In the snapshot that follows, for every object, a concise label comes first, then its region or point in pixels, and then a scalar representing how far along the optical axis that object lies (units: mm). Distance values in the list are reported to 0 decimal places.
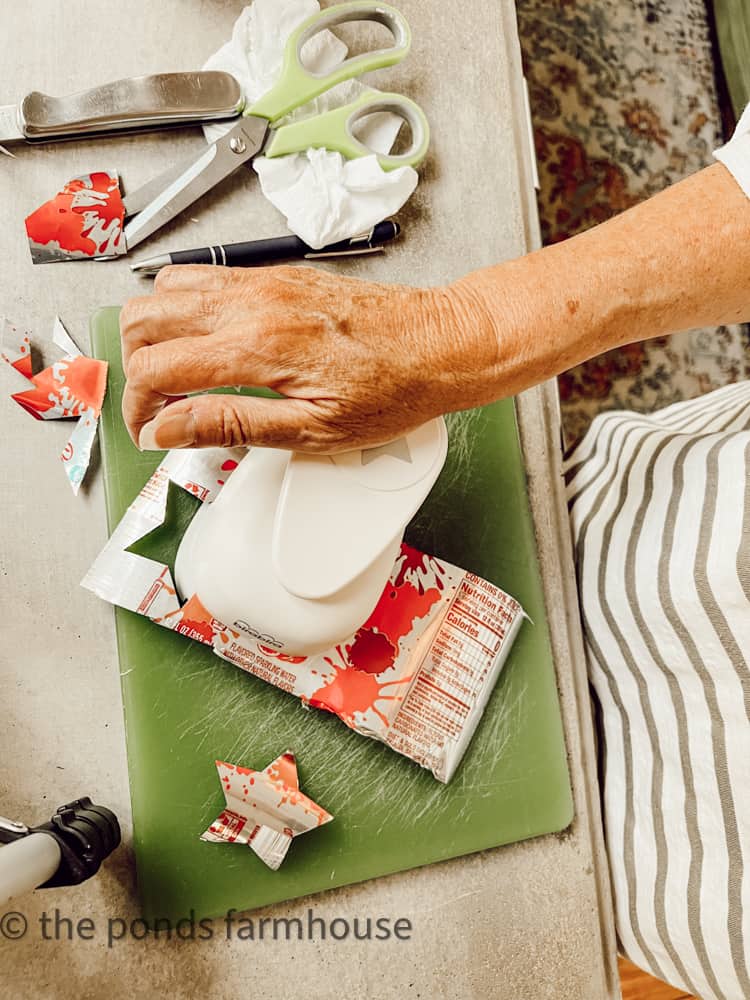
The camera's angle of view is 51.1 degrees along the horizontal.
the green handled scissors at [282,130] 687
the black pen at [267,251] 684
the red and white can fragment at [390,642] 655
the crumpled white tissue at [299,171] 698
